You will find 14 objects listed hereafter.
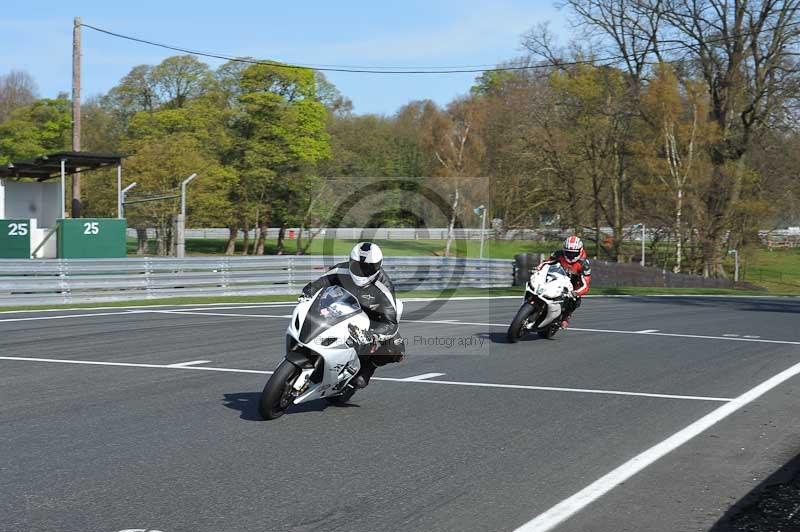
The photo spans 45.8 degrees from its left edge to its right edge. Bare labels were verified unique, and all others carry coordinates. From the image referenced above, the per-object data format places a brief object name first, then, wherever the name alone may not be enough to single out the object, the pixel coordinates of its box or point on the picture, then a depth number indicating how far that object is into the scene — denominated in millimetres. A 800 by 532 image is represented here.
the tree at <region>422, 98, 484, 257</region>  57750
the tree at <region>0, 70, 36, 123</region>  93625
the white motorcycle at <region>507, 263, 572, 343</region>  14445
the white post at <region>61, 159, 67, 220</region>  29191
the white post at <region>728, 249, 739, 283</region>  45562
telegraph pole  30703
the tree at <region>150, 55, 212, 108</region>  75062
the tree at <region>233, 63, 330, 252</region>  64062
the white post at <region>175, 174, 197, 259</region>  28298
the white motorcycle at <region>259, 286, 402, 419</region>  7906
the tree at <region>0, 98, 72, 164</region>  74375
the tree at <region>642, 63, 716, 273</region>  44781
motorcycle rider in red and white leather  15395
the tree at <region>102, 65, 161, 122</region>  75688
